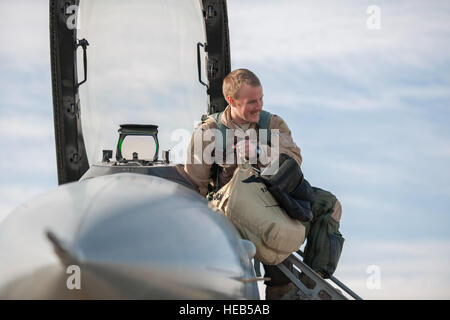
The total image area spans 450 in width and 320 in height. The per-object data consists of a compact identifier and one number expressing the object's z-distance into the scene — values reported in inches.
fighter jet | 216.7
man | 350.9
